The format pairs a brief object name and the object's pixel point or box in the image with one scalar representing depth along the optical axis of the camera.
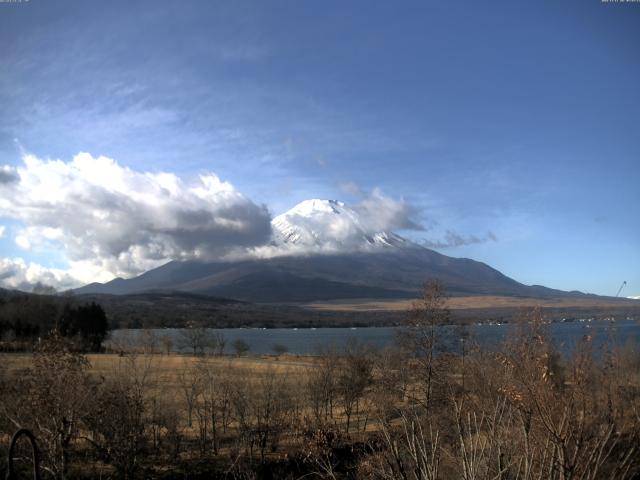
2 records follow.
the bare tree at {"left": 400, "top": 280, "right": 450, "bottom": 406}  27.52
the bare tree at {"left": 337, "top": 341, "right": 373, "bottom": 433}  33.72
